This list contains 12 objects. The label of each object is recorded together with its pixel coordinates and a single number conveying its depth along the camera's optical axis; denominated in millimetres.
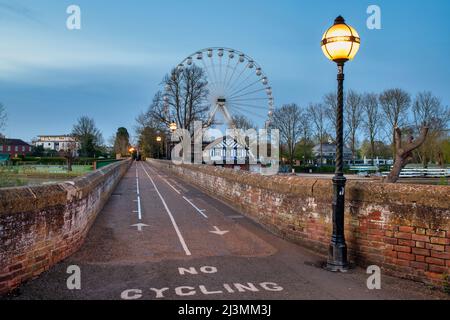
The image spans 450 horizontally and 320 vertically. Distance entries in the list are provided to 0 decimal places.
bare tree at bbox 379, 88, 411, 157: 68062
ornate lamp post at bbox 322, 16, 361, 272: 7293
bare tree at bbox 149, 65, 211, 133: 54312
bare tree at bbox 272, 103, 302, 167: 81812
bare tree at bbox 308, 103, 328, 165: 83062
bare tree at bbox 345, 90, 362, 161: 72438
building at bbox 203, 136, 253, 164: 53794
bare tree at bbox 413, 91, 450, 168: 61134
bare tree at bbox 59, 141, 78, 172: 48656
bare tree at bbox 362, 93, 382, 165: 71500
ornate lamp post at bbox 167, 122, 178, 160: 39125
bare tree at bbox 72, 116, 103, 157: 104250
